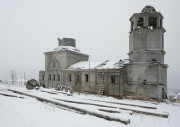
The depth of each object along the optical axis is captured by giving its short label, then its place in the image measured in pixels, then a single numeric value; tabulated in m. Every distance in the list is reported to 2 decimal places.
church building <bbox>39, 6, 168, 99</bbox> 21.38
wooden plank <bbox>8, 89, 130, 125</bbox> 9.55
